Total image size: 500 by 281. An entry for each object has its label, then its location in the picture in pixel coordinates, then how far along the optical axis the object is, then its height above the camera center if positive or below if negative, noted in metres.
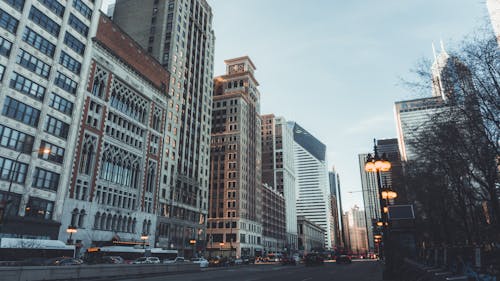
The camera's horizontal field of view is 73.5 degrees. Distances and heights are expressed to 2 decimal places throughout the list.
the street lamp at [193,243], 78.55 -0.17
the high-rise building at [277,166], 176.62 +39.09
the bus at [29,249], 34.66 -0.72
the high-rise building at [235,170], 109.38 +24.98
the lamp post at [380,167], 18.70 +4.18
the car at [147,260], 42.23 -2.17
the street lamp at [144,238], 60.55 +0.74
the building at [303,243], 192.75 -0.32
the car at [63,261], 30.48 -1.72
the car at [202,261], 52.09 -2.84
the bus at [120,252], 45.91 -1.45
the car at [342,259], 62.70 -3.00
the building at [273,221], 137.38 +9.21
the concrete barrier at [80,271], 18.08 -1.89
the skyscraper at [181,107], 76.62 +34.16
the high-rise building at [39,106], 41.41 +17.86
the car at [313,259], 52.17 -2.52
